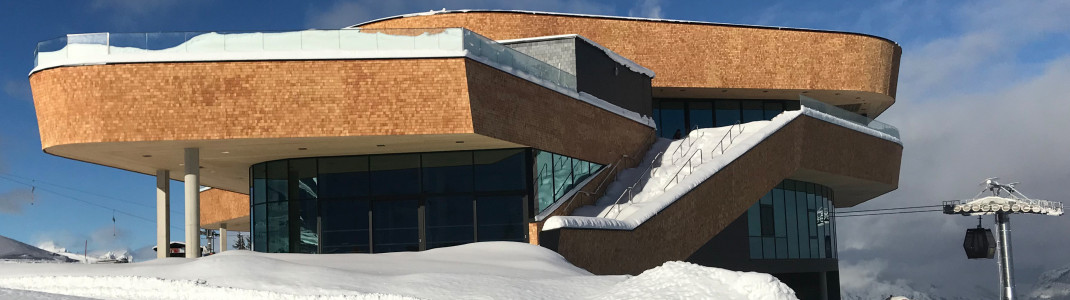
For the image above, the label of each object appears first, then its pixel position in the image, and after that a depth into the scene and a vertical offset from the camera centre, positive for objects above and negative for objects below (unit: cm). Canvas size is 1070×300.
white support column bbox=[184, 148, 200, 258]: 2720 -35
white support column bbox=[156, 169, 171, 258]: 3052 -31
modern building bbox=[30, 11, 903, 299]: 2434 +145
